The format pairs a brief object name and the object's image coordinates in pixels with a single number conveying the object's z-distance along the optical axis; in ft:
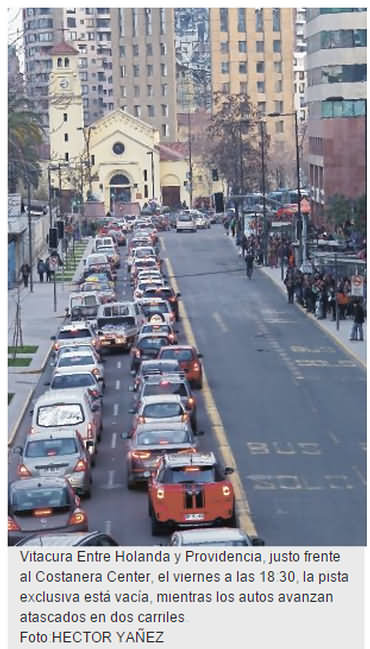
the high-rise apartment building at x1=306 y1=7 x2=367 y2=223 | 298.97
